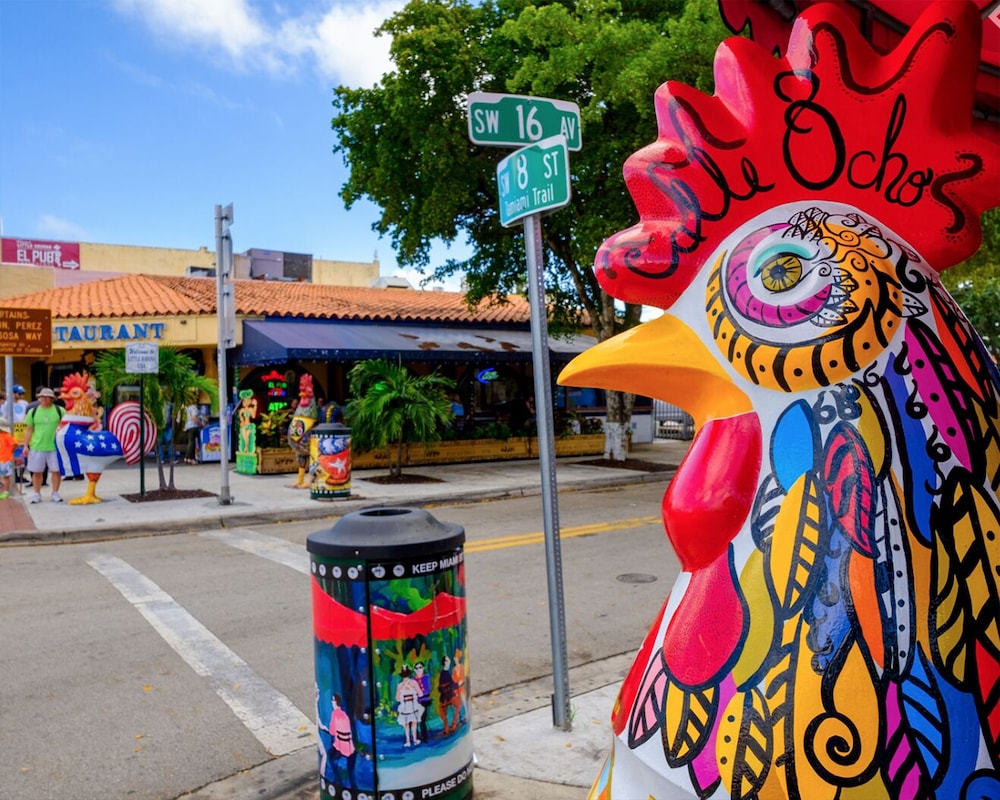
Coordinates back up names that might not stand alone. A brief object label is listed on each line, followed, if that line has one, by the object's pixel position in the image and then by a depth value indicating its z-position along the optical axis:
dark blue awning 17.41
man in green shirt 12.27
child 12.89
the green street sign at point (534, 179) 3.75
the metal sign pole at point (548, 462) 3.83
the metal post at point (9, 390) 14.00
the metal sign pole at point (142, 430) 12.77
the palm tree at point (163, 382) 13.13
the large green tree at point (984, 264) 10.68
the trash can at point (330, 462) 12.56
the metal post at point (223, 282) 11.97
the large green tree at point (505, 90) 11.73
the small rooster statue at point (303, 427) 14.62
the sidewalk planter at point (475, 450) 17.80
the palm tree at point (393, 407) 14.61
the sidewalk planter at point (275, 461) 16.64
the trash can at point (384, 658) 3.08
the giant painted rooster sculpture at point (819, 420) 1.30
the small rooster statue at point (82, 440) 12.19
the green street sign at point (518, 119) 3.91
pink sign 34.28
